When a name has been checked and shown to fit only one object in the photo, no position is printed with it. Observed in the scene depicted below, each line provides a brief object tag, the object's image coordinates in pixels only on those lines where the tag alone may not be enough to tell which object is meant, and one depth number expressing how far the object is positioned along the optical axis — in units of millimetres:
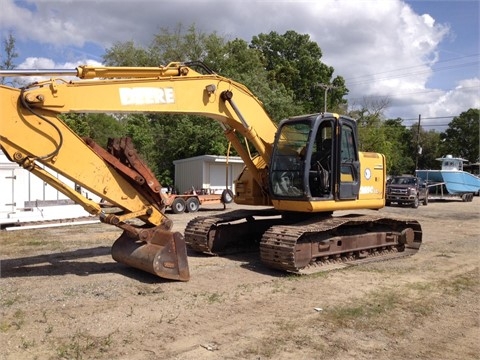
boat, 31625
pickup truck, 24859
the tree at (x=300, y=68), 48906
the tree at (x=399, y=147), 61844
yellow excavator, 6540
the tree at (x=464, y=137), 64375
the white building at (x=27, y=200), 14359
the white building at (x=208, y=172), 26688
